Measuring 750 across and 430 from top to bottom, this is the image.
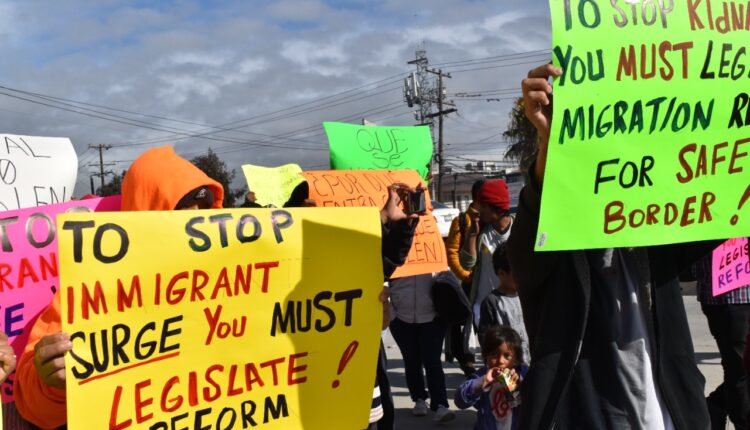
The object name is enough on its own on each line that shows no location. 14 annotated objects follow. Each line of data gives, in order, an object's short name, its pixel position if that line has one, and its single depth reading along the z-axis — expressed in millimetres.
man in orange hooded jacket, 2102
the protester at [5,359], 2029
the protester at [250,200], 7337
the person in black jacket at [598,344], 2176
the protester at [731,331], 4523
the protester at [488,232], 5367
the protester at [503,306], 4418
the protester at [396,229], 3133
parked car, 20953
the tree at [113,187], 37097
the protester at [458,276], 6258
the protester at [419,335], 5934
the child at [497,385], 3688
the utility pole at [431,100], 43594
